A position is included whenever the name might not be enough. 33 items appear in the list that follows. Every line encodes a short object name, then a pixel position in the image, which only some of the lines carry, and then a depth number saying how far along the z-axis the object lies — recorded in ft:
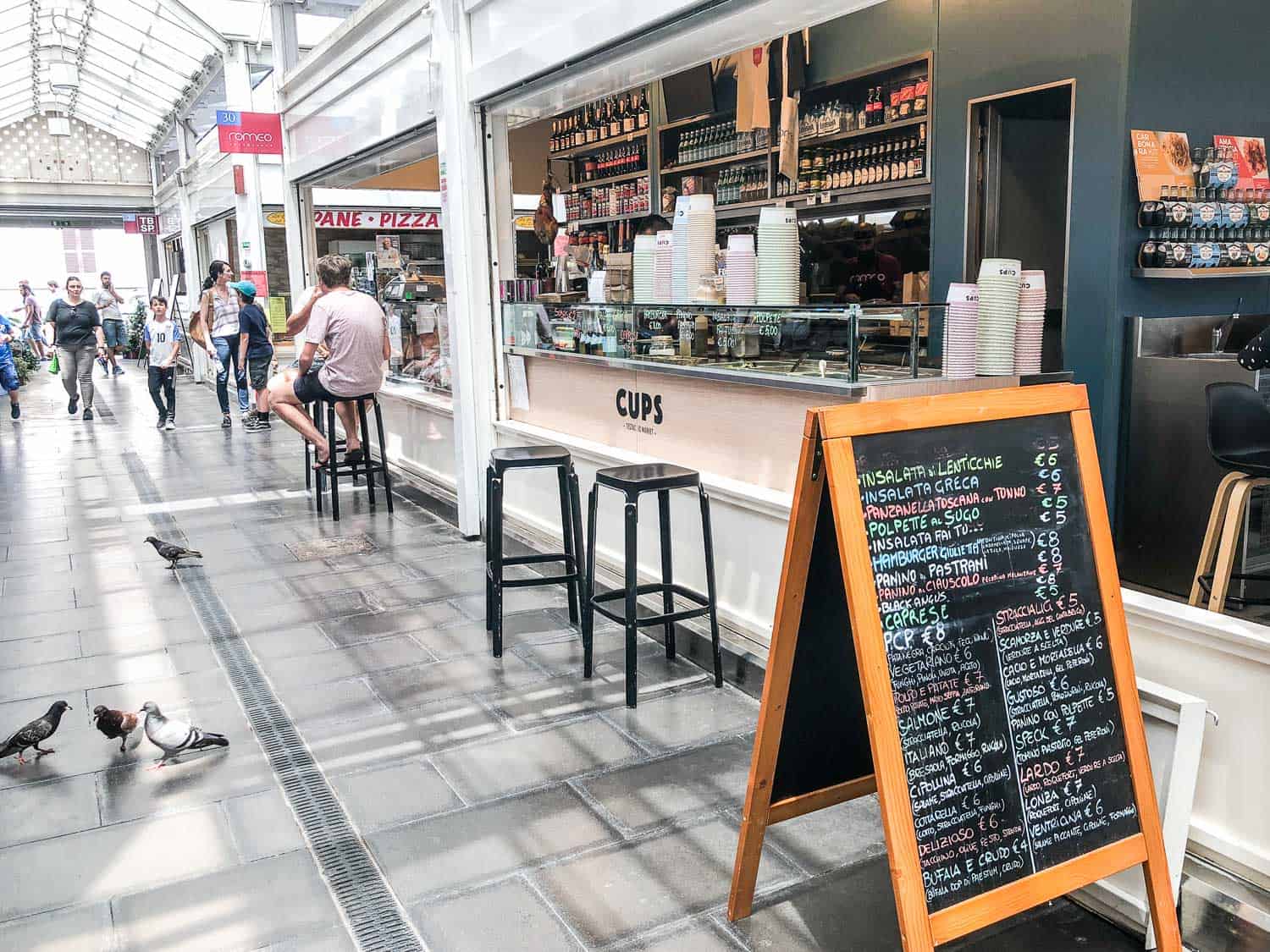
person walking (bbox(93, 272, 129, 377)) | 55.23
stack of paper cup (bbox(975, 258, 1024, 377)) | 11.54
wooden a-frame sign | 6.36
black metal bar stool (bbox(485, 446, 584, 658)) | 13.47
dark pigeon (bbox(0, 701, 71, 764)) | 10.53
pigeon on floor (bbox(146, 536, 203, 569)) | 17.35
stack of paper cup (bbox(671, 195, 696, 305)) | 14.24
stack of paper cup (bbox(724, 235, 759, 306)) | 13.26
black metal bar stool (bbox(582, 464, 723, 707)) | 11.59
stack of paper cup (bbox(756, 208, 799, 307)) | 12.88
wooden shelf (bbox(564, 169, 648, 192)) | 26.30
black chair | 10.87
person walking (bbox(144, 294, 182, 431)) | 34.19
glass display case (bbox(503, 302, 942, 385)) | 11.35
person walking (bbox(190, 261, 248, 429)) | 36.45
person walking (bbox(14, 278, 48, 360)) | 65.67
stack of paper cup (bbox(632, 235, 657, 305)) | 15.01
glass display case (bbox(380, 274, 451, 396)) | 23.48
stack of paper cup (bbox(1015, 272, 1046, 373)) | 11.75
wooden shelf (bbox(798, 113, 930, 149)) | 18.89
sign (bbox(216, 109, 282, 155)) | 31.19
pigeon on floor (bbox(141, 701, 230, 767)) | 10.49
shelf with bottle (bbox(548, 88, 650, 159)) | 25.84
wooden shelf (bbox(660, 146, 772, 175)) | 22.49
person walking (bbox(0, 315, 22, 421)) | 37.63
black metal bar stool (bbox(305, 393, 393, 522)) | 21.11
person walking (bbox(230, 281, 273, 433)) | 33.40
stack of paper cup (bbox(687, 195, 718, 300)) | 14.03
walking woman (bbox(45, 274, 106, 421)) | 36.76
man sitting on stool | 20.83
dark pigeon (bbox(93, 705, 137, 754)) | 10.71
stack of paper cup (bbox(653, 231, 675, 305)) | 14.73
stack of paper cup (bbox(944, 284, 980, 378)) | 11.62
